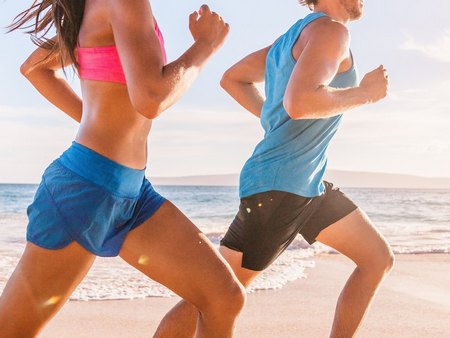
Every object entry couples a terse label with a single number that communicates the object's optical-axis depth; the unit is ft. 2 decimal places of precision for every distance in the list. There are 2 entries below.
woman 5.83
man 7.42
